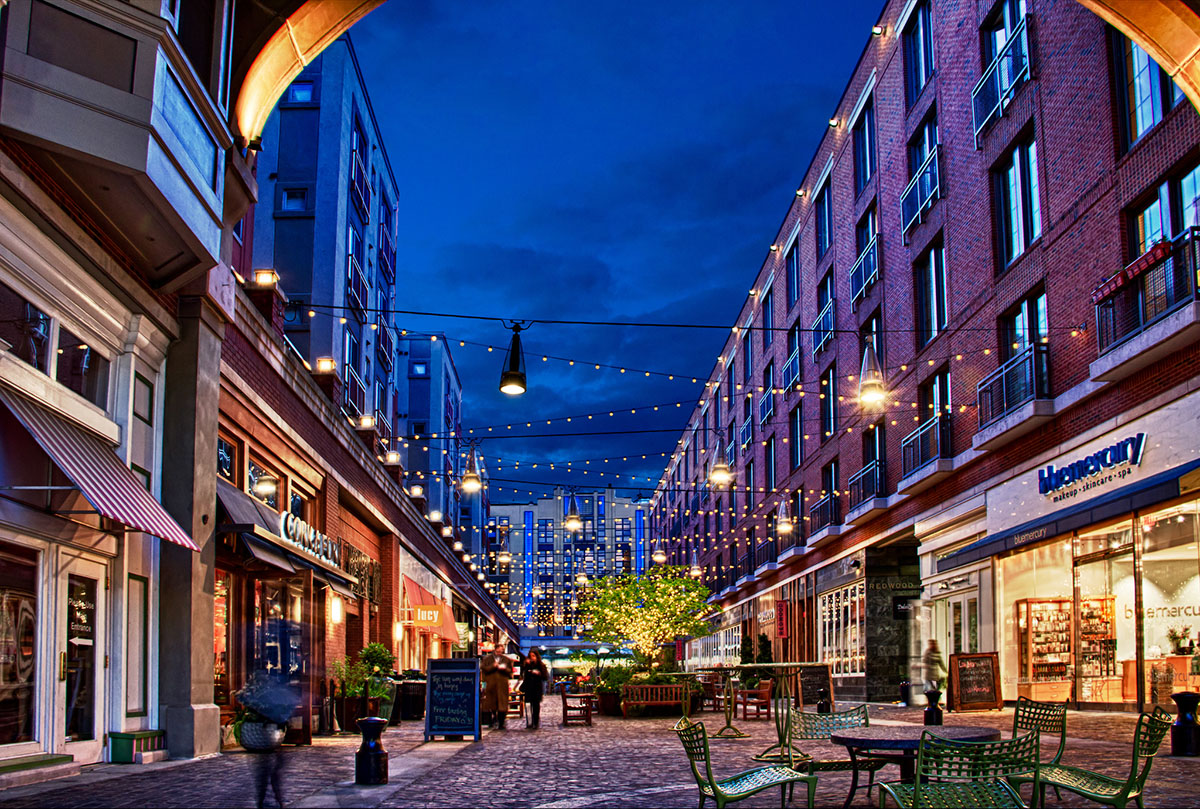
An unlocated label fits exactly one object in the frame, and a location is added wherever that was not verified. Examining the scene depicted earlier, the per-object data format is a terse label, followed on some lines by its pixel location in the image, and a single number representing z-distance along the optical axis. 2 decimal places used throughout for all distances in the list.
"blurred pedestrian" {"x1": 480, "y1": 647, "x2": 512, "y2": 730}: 21.97
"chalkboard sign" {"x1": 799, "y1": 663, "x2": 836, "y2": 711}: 29.16
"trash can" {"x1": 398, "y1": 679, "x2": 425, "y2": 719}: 24.52
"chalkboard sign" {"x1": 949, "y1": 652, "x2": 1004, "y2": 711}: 20.03
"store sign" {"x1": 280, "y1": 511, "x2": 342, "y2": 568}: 16.77
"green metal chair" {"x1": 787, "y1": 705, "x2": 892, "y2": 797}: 9.90
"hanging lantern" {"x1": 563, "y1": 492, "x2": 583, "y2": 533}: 40.62
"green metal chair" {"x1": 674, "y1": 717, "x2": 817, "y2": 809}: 7.34
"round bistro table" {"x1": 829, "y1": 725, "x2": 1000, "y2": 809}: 8.07
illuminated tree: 33.59
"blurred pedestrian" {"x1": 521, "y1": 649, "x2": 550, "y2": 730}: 22.30
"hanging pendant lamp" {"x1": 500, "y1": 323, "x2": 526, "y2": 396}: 16.23
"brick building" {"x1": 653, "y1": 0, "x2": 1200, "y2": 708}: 15.73
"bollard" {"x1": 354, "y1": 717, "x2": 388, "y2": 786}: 10.77
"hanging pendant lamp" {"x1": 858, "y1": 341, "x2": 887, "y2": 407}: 16.75
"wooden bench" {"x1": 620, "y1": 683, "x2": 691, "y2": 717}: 23.23
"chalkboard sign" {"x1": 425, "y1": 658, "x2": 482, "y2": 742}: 17.47
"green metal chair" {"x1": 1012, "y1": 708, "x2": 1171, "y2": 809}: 7.02
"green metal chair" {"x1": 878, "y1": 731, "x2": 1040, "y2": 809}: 6.37
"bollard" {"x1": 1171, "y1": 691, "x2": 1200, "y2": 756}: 12.54
